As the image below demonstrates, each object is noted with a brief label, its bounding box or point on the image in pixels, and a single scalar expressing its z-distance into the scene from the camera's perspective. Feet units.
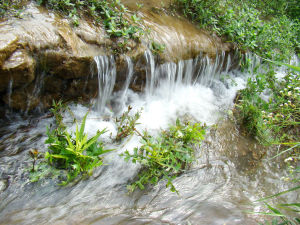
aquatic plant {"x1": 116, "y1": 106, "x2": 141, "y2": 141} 10.13
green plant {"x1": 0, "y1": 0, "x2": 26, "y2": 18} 9.74
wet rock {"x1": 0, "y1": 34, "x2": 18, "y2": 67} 8.43
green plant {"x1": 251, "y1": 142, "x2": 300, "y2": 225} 5.80
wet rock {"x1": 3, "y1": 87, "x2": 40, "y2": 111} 9.67
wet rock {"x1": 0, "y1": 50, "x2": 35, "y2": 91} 8.64
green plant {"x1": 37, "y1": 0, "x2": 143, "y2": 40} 11.39
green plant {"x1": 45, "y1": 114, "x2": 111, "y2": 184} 7.88
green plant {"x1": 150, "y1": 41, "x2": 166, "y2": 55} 13.24
